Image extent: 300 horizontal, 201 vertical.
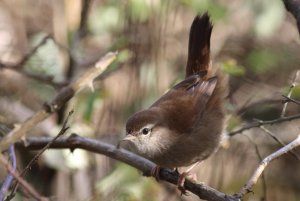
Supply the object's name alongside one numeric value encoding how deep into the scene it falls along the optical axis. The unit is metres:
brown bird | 7.59
